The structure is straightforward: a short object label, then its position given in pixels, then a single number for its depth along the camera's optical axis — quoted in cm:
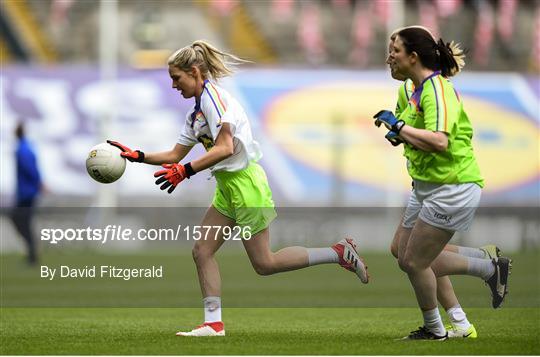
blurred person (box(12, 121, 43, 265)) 4134
